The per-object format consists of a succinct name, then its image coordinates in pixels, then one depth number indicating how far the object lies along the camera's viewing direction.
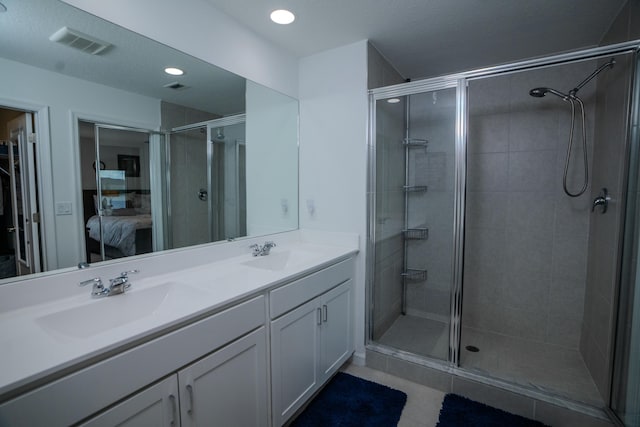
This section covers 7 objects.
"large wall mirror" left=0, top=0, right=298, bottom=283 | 1.17
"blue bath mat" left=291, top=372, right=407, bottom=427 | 1.73
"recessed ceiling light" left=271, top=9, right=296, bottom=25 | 1.84
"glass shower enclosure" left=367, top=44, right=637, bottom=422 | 2.00
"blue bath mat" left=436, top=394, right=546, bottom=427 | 1.72
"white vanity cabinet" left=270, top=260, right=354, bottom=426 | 1.55
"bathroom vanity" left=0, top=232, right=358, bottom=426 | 0.83
